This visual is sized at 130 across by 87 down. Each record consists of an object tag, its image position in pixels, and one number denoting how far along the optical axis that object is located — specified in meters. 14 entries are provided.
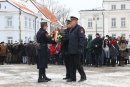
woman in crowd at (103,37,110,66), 18.19
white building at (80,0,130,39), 66.25
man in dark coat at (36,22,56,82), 11.16
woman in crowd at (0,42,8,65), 21.62
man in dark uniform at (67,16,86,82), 10.89
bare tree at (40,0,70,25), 93.06
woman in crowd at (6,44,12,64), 22.25
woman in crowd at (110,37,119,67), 18.08
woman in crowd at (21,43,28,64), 22.32
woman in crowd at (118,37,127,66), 18.56
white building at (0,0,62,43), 50.94
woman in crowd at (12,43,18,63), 22.44
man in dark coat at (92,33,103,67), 17.58
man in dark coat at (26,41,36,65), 21.22
